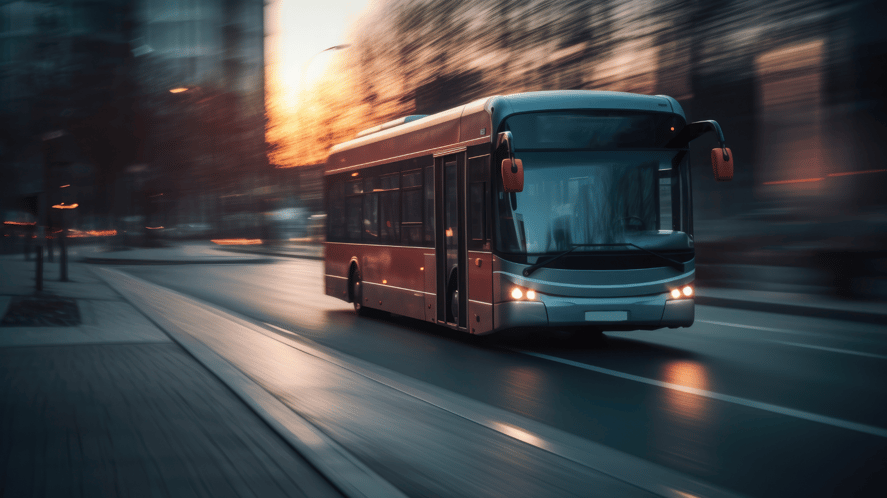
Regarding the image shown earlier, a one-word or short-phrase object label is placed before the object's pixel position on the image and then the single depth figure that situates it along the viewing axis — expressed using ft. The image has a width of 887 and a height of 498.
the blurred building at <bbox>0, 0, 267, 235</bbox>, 146.10
